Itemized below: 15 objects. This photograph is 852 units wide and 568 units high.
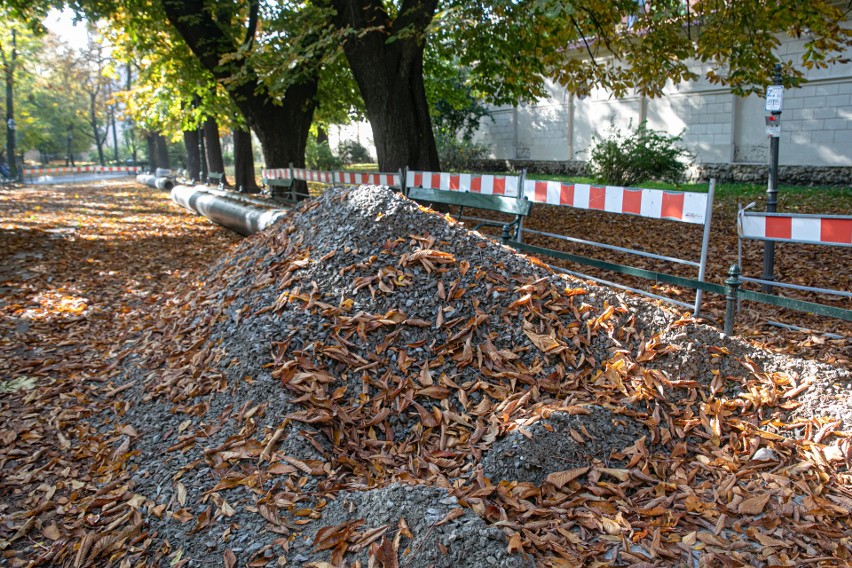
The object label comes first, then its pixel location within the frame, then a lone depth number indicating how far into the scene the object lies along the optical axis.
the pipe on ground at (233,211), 10.95
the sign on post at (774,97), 6.49
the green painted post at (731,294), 4.56
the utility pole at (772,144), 6.50
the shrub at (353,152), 31.84
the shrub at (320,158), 26.05
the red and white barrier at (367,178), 10.42
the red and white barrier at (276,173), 13.91
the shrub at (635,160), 14.86
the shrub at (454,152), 23.92
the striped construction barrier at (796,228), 4.56
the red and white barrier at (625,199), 5.49
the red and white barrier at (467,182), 7.81
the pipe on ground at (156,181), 26.94
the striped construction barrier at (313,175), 12.20
